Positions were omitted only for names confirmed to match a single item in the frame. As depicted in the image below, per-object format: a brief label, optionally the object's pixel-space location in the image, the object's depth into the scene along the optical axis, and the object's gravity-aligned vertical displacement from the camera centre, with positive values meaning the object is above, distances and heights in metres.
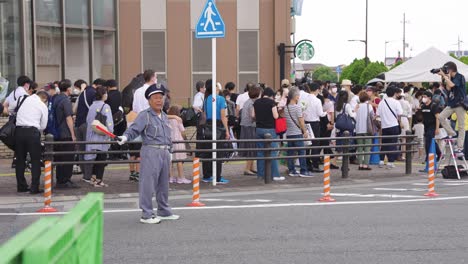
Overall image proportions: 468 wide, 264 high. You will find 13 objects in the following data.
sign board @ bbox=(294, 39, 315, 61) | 26.30 +1.21
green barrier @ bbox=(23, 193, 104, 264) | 2.06 -0.51
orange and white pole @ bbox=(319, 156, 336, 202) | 12.28 -1.69
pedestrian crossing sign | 14.10 +1.13
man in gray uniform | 10.05 -0.91
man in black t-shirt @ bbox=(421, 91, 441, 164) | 17.45 -0.84
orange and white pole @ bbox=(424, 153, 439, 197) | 13.05 -1.73
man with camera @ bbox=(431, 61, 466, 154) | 15.30 -0.29
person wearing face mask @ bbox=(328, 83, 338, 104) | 19.64 -0.22
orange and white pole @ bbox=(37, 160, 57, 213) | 11.27 -1.63
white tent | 25.42 +0.57
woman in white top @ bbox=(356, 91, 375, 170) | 17.66 -0.83
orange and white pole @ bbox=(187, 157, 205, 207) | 11.77 -1.61
